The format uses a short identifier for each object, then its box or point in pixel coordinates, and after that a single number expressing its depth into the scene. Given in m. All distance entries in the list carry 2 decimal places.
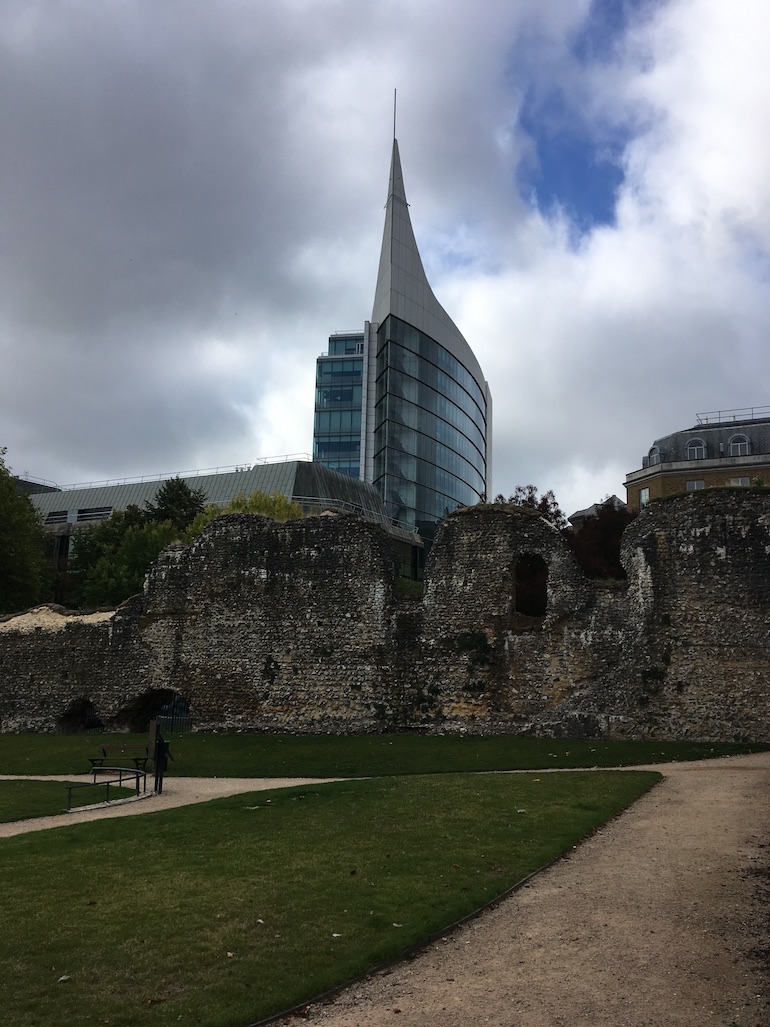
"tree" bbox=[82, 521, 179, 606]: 44.31
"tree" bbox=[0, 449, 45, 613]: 44.41
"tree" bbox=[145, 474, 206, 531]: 51.81
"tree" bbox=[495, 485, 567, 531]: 39.41
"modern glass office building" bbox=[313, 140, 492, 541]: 81.94
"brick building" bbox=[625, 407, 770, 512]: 60.53
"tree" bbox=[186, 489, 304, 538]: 50.72
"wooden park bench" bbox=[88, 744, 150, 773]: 21.19
